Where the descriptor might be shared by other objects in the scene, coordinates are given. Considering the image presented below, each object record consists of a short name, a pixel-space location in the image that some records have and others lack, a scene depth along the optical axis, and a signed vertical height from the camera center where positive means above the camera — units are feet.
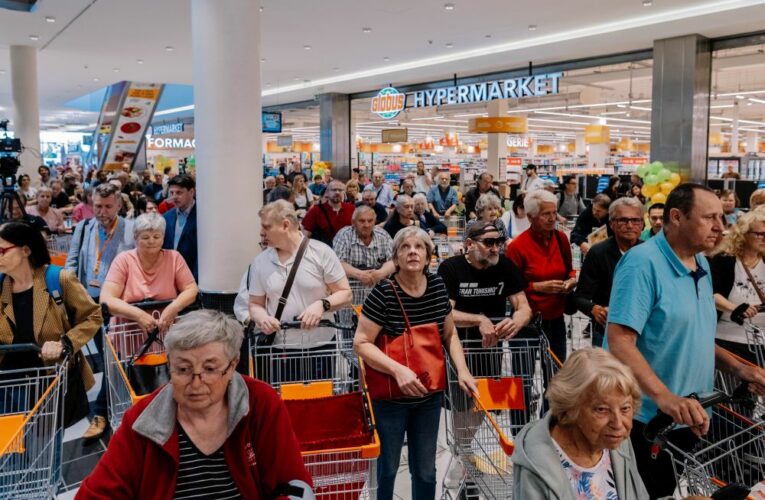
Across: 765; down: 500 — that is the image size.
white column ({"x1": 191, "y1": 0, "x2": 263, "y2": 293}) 18.53 +1.35
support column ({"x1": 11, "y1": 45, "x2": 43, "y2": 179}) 43.70 +5.17
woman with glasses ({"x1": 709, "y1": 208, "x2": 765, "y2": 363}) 12.53 -1.90
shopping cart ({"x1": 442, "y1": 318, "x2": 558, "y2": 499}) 10.13 -3.95
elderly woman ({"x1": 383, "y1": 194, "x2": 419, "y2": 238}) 21.90 -1.29
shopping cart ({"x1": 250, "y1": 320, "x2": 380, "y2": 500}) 8.69 -3.56
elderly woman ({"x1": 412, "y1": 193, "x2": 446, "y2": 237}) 27.37 -1.68
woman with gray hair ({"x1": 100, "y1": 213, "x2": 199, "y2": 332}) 13.62 -2.01
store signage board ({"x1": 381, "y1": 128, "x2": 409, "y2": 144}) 65.72 +4.36
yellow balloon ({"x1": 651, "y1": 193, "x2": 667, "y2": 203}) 32.87 -0.97
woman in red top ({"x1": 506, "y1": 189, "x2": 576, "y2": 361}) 13.99 -1.83
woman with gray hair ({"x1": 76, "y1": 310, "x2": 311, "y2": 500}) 6.78 -2.72
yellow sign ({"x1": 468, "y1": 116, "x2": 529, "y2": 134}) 54.85 +4.45
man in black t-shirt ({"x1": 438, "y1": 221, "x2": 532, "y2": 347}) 12.39 -1.97
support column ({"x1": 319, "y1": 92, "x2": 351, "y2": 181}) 60.44 +4.39
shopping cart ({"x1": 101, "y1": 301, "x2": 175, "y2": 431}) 11.88 -3.32
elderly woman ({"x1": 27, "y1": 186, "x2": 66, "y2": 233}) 28.25 -1.40
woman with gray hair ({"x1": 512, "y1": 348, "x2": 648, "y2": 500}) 6.57 -2.68
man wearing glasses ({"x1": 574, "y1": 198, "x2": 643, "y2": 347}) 13.37 -1.61
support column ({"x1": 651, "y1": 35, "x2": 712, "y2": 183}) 34.32 +4.03
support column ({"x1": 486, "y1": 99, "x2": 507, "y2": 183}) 60.75 +2.23
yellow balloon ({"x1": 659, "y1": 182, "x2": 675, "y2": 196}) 33.22 -0.47
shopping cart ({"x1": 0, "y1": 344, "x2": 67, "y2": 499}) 9.07 -3.71
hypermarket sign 40.83 +5.85
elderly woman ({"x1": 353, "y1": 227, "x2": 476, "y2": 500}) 10.23 -2.57
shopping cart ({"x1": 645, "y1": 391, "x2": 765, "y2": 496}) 7.48 -3.74
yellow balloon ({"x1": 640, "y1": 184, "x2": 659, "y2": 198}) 33.96 -0.64
